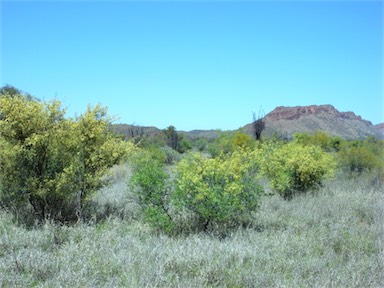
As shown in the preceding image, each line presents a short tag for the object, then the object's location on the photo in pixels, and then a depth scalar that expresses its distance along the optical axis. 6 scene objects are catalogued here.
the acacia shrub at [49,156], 8.52
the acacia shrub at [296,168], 12.34
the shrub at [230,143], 22.88
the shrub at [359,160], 16.80
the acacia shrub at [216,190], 7.70
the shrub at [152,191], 7.79
